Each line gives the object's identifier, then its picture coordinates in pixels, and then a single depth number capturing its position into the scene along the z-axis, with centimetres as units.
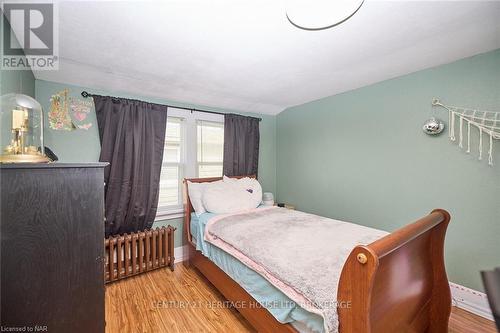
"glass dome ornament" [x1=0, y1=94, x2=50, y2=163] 99
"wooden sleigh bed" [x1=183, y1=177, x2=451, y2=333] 85
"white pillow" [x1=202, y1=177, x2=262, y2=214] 240
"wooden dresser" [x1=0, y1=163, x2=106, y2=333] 78
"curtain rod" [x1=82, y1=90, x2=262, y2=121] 219
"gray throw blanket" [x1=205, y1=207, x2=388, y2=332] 106
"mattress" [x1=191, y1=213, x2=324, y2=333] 109
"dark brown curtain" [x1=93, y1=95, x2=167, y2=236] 226
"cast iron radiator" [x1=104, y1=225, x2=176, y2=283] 214
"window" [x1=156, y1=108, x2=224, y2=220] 275
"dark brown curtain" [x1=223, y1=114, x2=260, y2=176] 312
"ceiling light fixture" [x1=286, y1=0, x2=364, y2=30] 101
